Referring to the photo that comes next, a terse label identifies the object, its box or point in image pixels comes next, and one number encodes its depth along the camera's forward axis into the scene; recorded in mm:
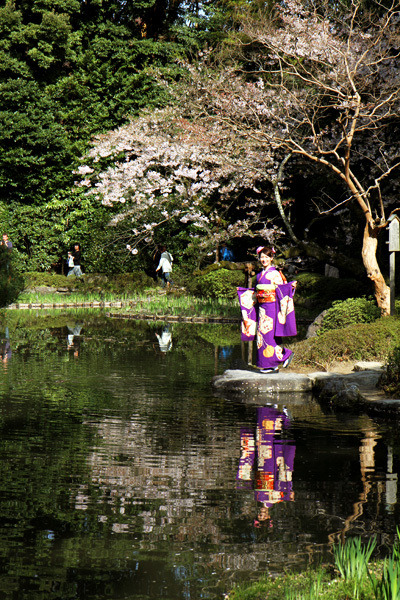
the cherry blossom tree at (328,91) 15957
